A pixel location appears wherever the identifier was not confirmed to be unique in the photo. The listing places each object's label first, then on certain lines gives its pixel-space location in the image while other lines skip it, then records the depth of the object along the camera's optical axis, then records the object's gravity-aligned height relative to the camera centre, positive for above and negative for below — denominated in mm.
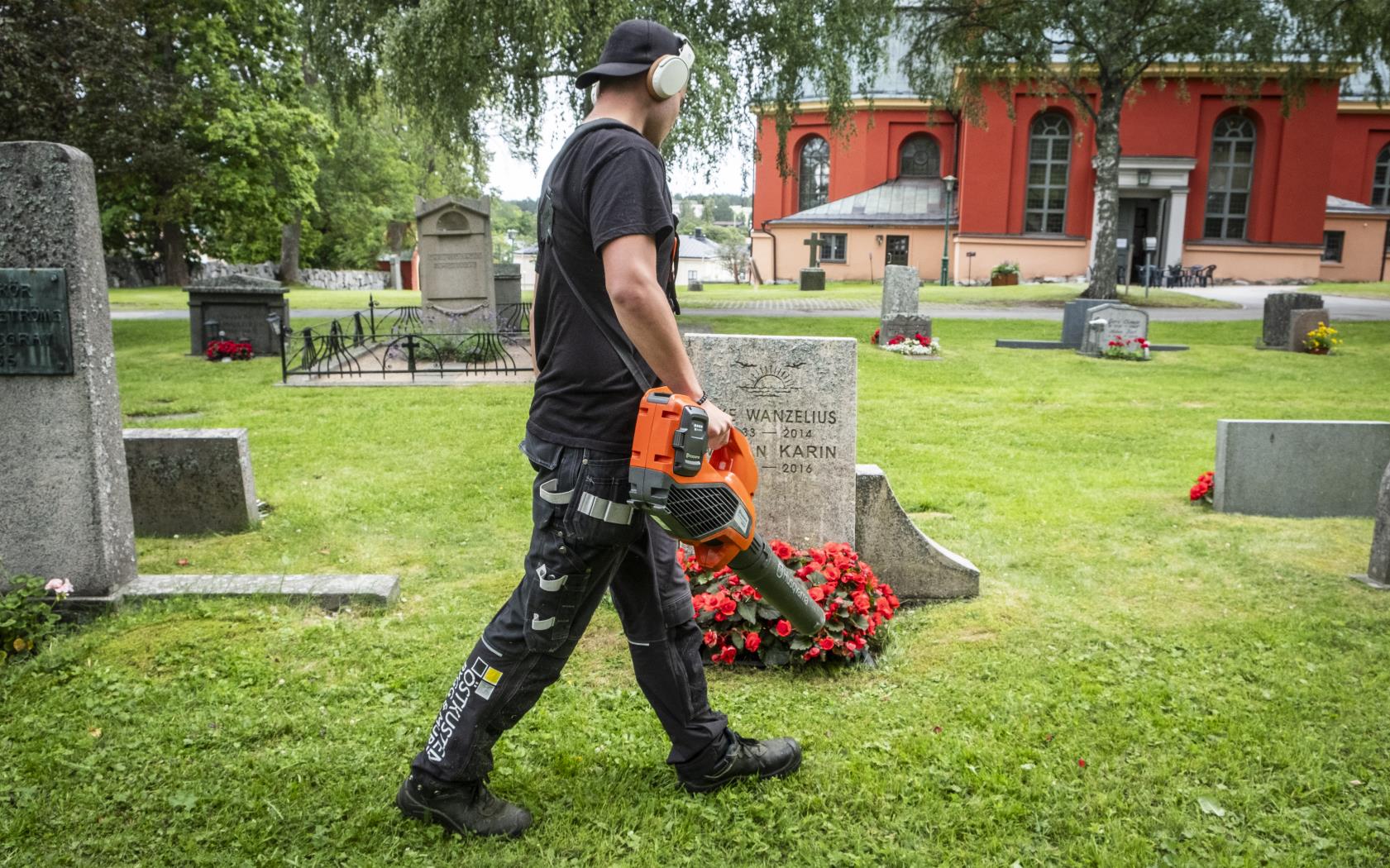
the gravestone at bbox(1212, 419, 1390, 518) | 6691 -1230
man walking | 2490 -407
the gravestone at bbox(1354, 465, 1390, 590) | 5191 -1424
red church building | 37844 +3628
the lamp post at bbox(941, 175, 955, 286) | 37938 +1629
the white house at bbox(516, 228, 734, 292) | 82938 +1519
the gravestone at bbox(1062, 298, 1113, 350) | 17781 -650
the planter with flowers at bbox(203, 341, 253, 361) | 15312 -1282
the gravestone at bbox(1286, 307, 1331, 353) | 17438 -659
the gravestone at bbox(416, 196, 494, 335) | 17078 +129
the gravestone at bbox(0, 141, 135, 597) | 4215 -494
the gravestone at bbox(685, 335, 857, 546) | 4801 -686
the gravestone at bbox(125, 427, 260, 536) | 6238 -1365
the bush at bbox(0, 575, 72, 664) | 4160 -1509
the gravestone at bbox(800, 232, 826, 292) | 36125 +43
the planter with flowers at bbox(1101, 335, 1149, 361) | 16406 -1065
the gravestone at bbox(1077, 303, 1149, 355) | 16750 -708
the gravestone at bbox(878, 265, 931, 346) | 17031 -449
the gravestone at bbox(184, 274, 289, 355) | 15805 -660
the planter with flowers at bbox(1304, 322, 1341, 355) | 17094 -890
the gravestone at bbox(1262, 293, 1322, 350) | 17781 -404
